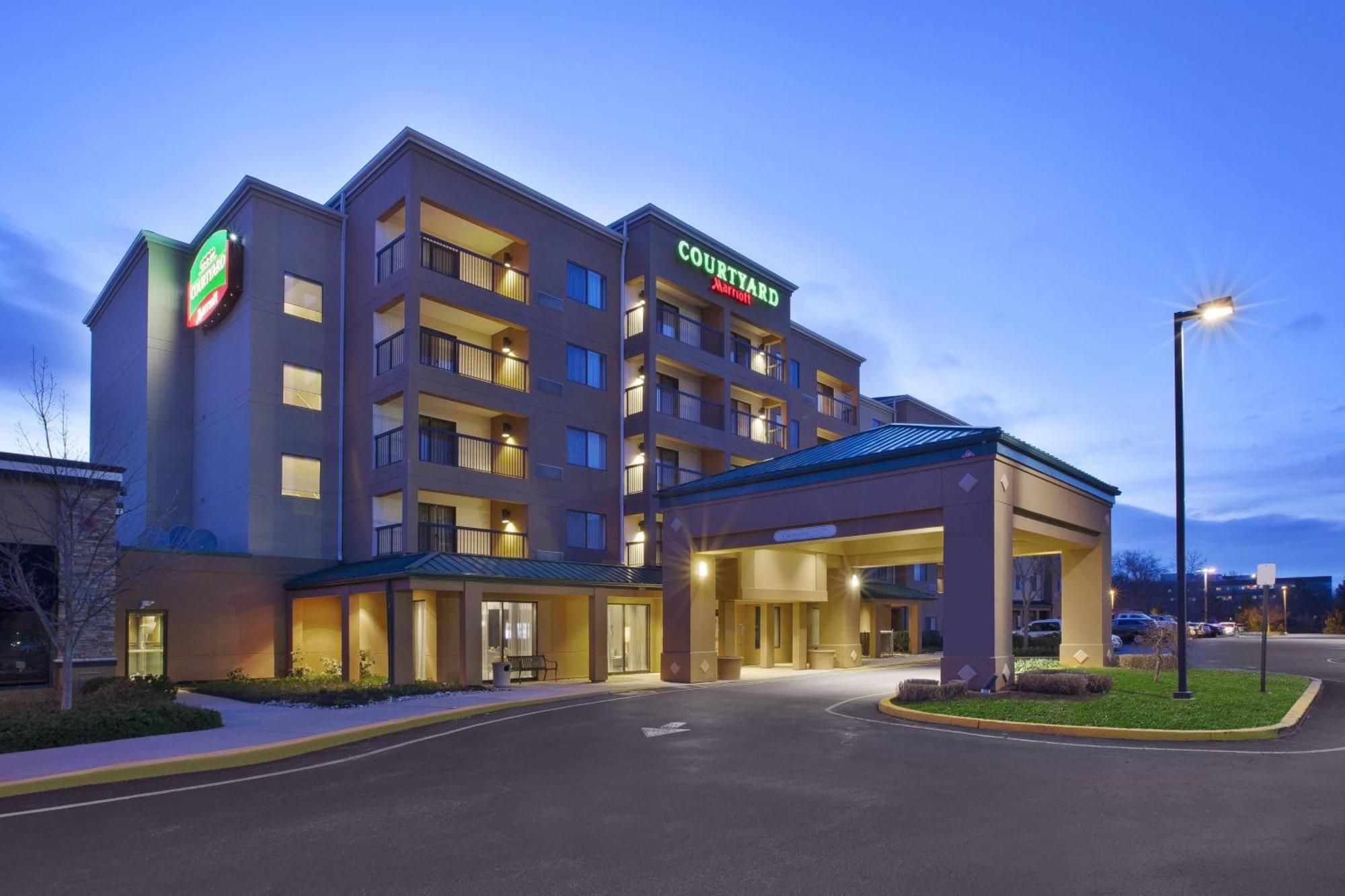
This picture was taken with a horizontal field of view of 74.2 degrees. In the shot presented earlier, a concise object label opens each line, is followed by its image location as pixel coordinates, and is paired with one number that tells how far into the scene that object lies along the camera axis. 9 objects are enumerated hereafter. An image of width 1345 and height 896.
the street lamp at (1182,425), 16.55
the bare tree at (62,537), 17.94
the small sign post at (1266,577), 19.22
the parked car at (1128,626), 55.97
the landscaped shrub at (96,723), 13.66
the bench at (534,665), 27.75
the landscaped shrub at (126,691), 17.47
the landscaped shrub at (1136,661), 24.94
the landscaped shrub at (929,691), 17.55
